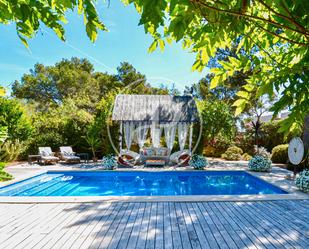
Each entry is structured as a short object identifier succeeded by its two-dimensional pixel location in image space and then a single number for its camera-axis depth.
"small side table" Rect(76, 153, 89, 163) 15.15
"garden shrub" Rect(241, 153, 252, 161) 16.94
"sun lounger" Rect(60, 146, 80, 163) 13.91
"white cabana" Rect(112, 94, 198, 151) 14.34
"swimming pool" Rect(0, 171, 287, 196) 9.37
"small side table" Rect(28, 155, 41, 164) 13.74
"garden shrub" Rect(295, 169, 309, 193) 7.44
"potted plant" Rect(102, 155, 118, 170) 12.09
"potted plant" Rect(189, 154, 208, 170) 12.21
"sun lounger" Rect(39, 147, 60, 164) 13.39
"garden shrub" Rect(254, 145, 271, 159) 15.49
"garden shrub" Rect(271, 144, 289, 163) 15.04
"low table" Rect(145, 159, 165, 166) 13.30
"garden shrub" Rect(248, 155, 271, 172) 11.45
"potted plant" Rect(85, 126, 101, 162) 14.78
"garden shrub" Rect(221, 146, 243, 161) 16.86
